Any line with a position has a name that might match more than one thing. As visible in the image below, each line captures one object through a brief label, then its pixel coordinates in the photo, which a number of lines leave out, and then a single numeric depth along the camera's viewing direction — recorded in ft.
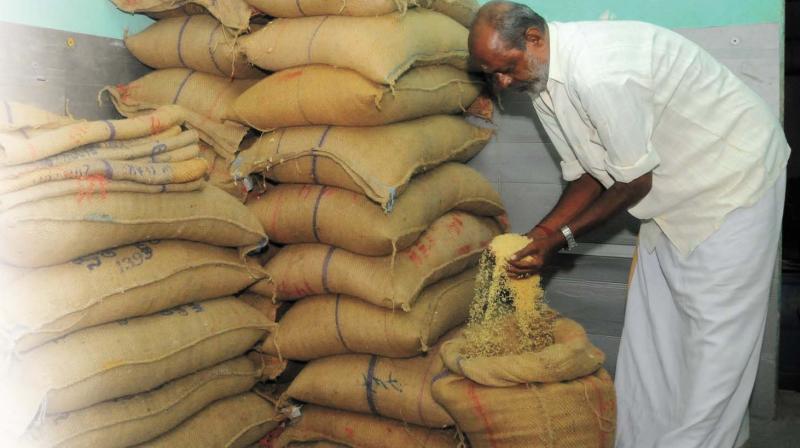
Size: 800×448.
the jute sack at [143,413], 6.93
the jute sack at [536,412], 7.43
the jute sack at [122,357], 6.55
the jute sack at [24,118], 6.99
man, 7.27
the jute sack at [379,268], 8.82
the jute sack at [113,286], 6.67
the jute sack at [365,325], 8.87
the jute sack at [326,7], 8.97
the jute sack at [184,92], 10.16
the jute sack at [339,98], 8.84
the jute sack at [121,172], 6.78
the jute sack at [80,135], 6.74
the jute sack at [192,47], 9.99
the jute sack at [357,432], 9.29
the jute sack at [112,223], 6.70
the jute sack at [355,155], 8.79
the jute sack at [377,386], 8.93
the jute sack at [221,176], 9.75
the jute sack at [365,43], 8.68
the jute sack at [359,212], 8.84
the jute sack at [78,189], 6.63
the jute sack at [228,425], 8.20
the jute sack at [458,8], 9.98
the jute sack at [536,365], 7.34
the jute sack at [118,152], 6.84
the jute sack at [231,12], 9.82
